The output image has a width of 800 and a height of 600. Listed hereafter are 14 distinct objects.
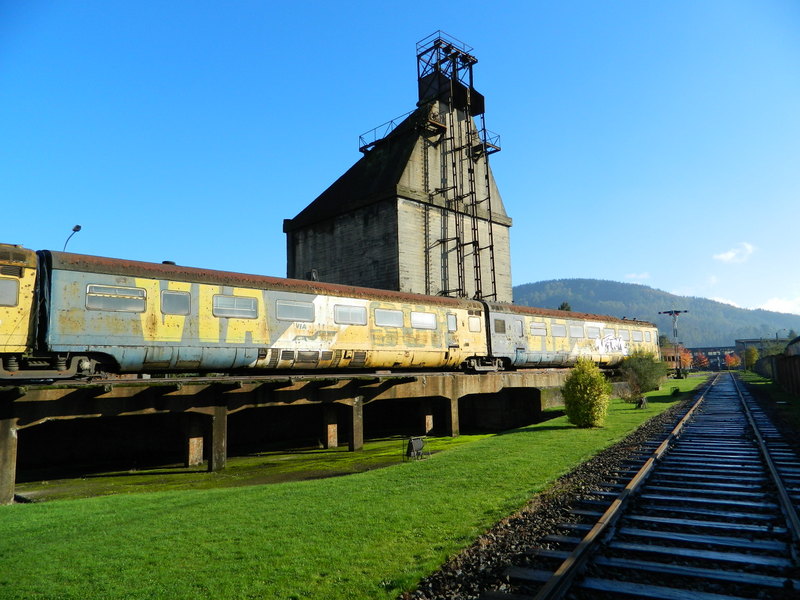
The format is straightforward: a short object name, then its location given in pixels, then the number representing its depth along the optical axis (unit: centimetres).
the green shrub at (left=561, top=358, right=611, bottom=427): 1870
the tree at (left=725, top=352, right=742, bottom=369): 12644
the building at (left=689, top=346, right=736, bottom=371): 15777
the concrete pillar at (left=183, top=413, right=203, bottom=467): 1669
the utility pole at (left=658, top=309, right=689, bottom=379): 6101
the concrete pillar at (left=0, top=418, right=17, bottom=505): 1179
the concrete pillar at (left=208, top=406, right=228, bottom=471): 1541
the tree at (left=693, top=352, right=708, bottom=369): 13062
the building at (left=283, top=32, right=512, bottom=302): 3494
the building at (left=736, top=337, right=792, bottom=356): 9575
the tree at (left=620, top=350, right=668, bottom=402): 2725
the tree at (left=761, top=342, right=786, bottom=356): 9244
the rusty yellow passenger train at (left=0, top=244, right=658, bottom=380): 1244
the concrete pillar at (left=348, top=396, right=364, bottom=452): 1854
